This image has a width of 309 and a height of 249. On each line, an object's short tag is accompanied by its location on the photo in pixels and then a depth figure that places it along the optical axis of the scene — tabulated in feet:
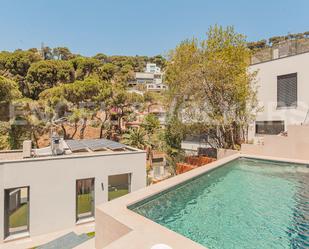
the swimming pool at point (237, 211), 13.05
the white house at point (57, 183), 28.45
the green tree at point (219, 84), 45.85
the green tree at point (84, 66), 115.44
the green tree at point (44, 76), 100.63
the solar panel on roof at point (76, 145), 38.88
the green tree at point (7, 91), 59.22
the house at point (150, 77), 196.44
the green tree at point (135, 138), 68.90
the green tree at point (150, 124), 78.74
